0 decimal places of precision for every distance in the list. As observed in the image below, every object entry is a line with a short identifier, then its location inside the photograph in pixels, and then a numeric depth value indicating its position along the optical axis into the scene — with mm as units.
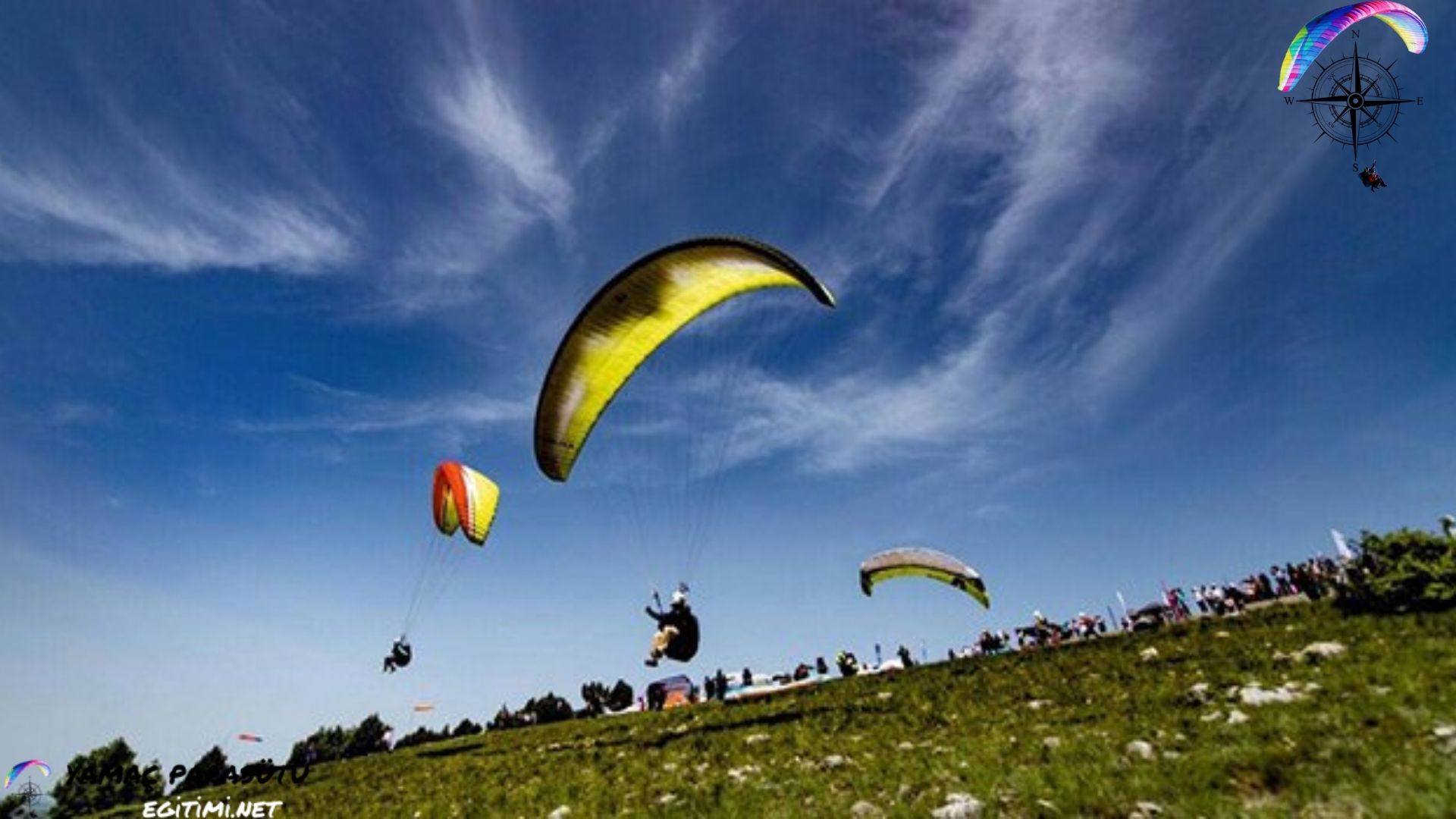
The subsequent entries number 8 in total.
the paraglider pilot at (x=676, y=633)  16641
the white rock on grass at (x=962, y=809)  5812
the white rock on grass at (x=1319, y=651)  10484
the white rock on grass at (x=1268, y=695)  7965
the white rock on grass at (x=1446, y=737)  5062
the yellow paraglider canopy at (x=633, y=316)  14602
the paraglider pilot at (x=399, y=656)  29281
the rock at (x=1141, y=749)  6711
